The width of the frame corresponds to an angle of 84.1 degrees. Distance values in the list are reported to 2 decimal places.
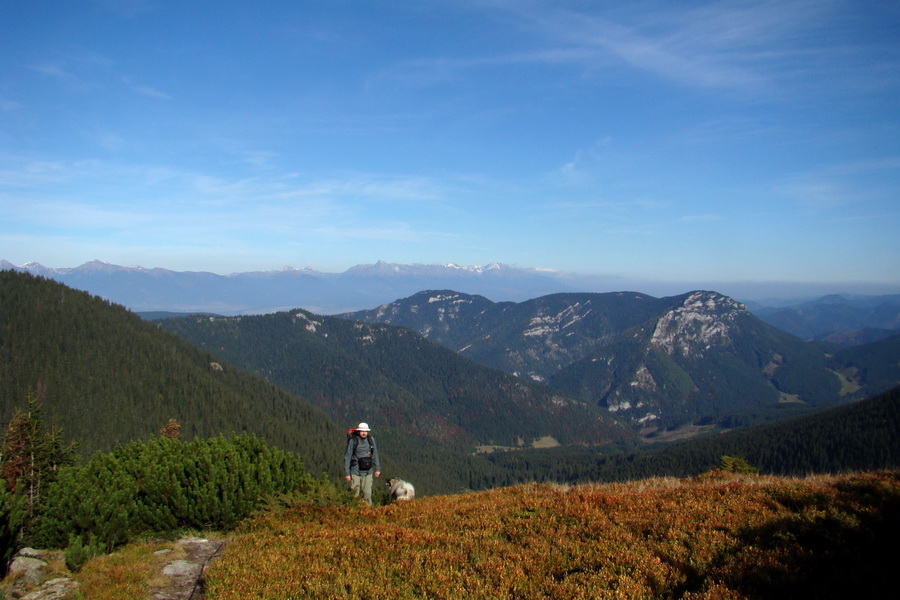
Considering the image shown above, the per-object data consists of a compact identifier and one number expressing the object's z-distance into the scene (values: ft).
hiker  62.64
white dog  63.38
